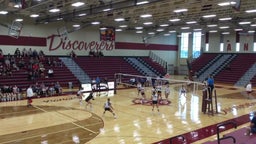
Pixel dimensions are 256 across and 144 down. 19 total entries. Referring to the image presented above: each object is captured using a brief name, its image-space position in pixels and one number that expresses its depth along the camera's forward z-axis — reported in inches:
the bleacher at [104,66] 1218.0
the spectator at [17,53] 1063.5
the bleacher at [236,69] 1347.2
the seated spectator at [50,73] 1037.8
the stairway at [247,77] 1258.1
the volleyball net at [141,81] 1088.8
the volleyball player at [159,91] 772.0
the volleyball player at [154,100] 632.4
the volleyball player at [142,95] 824.9
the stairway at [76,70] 1133.9
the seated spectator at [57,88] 922.5
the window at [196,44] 1710.6
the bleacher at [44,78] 932.6
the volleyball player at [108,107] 585.4
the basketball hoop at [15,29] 1076.5
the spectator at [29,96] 713.0
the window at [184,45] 1754.4
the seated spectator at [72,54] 1246.1
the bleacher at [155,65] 1497.0
